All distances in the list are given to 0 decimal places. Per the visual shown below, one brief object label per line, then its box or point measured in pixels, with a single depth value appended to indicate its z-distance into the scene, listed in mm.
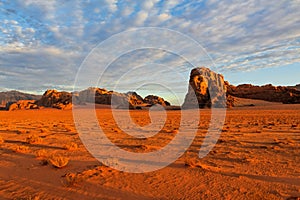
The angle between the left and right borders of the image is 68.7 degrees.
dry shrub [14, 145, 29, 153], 8992
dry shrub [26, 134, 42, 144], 10812
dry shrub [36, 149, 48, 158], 8137
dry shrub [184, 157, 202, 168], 6745
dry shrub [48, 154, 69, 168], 6668
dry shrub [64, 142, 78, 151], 9453
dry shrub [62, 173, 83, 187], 5270
